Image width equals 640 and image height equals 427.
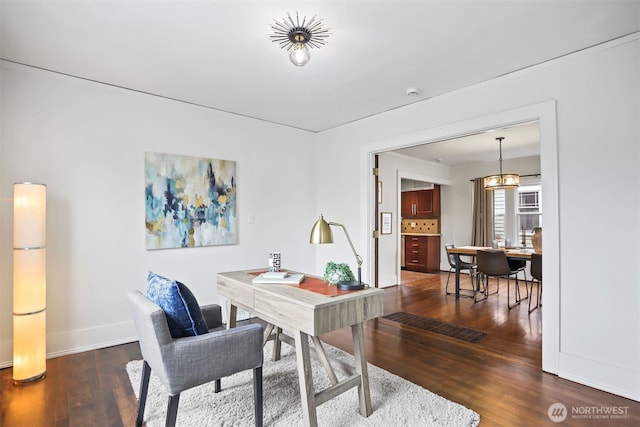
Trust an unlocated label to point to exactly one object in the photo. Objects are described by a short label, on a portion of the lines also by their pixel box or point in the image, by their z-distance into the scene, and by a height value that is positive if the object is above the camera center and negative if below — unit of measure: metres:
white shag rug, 1.96 -1.20
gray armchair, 1.62 -0.71
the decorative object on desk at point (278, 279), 2.30 -0.43
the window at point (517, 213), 6.81 +0.09
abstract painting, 3.44 +0.19
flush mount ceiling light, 2.16 +1.28
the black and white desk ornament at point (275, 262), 2.71 -0.36
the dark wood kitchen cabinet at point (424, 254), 7.77 -0.86
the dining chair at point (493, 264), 4.64 -0.66
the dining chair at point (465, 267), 5.22 -0.80
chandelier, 5.23 +0.58
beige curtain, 7.21 +0.03
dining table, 4.89 -0.52
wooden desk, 1.81 -0.58
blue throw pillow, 1.73 -0.48
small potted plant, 2.21 -0.38
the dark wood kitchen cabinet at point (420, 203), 7.88 +0.36
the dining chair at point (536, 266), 4.10 -0.61
